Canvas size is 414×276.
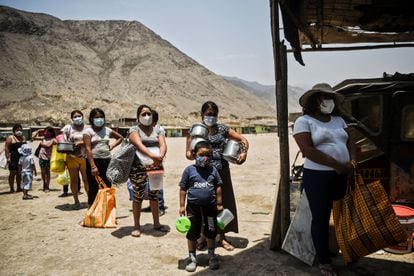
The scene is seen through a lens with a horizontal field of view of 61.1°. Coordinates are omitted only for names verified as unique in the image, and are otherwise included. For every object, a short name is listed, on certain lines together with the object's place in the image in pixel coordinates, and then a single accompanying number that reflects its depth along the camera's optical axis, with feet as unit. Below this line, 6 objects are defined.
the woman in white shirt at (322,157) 11.53
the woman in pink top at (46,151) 29.30
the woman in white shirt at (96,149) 19.88
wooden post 14.24
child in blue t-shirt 13.12
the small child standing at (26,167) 27.32
